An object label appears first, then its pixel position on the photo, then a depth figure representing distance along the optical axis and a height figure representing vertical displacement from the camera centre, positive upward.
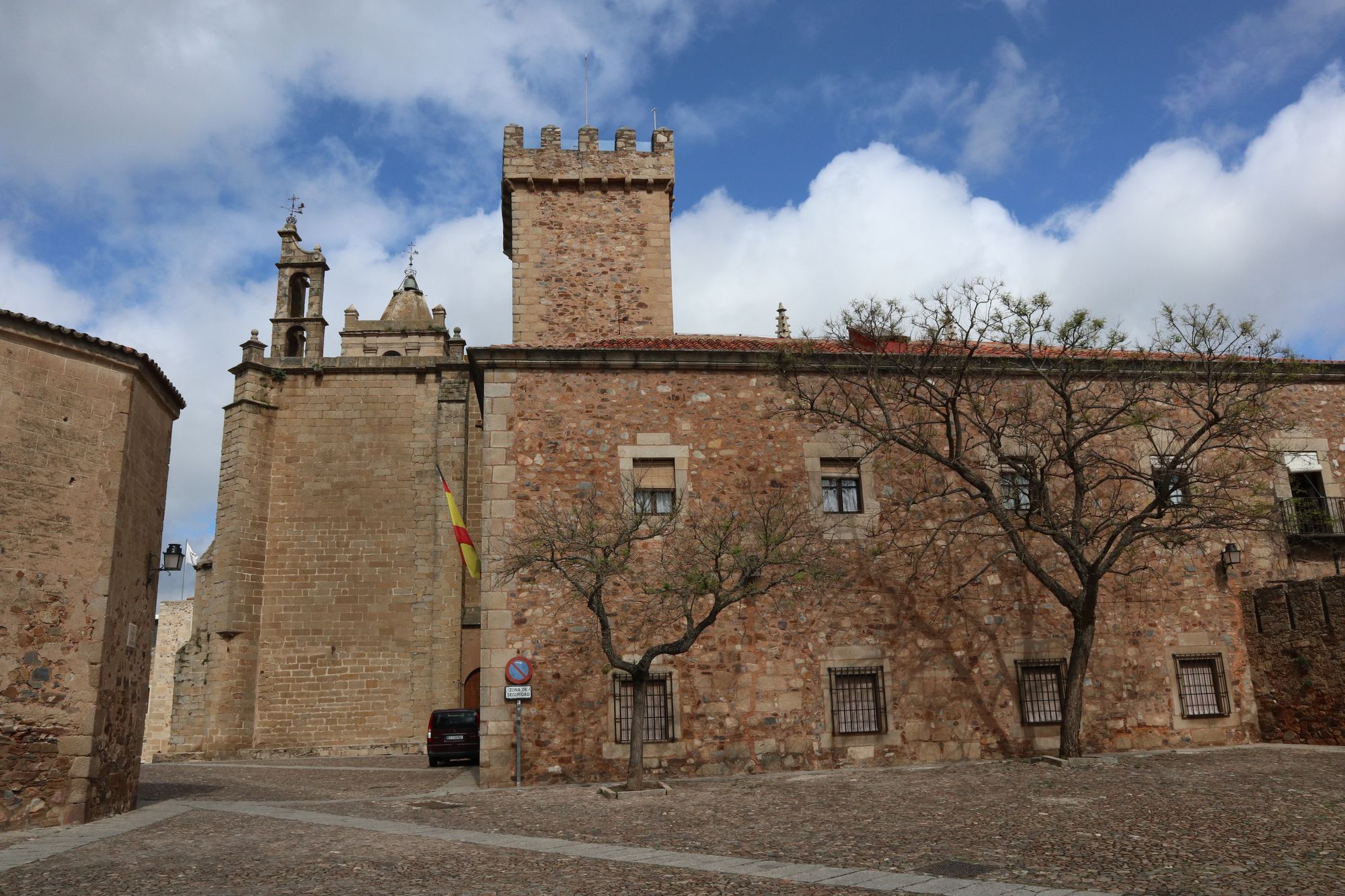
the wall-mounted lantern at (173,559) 13.52 +1.72
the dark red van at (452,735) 18.80 -1.20
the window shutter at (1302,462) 16.56 +3.21
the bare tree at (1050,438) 13.48 +3.36
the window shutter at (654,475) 14.86 +2.96
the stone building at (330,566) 23.02 +2.75
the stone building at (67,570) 9.88 +1.23
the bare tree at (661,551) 12.73 +1.63
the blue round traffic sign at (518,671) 13.48 +0.00
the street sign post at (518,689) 13.37 -0.24
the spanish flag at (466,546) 18.73 +2.52
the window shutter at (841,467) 15.34 +3.09
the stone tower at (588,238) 20.55 +9.40
